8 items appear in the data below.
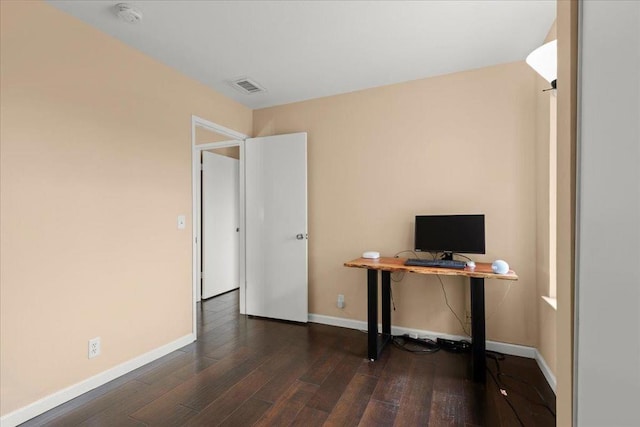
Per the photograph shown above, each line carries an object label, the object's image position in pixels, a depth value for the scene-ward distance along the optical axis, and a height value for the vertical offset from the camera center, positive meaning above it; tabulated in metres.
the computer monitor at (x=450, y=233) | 2.60 -0.22
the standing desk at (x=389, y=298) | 2.24 -0.76
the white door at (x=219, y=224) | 4.42 -0.21
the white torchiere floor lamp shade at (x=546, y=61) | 1.50 +0.79
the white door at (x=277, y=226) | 3.46 -0.19
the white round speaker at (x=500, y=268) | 2.22 -0.44
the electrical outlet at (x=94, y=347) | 2.15 -1.00
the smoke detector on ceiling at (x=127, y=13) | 1.96 +1.35
